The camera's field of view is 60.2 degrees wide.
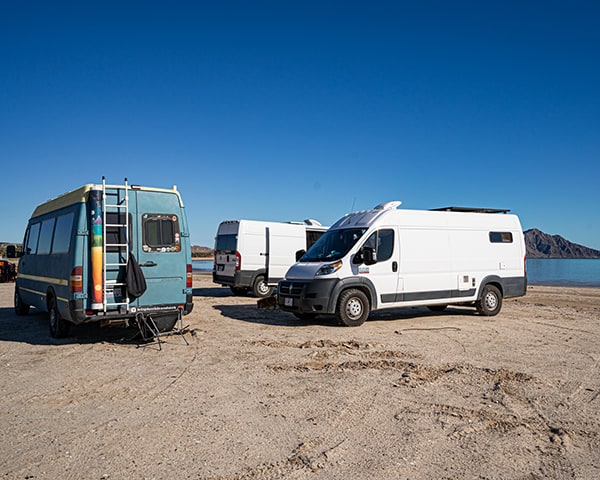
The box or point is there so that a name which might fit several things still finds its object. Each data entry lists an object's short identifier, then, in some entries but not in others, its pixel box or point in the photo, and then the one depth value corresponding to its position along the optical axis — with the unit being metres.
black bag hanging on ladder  8.41
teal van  8.31
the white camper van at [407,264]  10.81
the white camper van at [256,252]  16.66
